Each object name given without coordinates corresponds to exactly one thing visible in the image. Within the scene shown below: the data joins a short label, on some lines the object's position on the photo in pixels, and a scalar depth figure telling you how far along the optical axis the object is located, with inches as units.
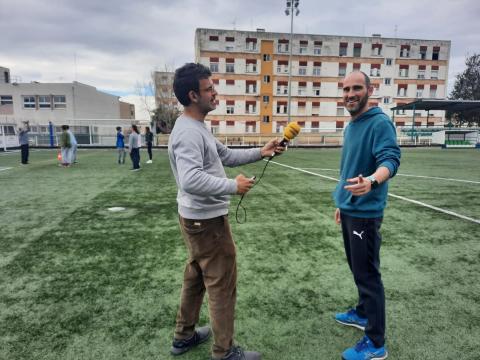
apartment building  1722.4
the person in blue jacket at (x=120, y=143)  592.7
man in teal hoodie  94.3
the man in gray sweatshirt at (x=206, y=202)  80.9
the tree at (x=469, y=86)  2109.1
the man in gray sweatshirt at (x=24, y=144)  592.7
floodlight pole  1250.0
